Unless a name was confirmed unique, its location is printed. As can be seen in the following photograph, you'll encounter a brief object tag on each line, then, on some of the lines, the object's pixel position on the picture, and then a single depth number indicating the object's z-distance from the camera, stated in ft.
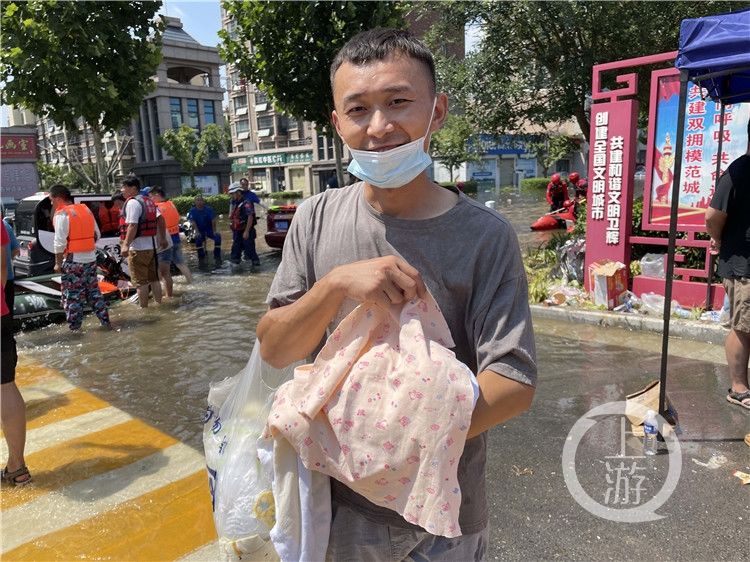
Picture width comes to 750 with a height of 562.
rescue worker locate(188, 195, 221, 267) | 41.29
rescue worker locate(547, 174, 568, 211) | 46.50
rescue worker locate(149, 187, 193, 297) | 31.45
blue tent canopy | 10.68
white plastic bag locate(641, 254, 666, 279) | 22.12
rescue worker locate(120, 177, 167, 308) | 27.32
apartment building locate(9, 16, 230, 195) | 149.48
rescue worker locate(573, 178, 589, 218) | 41.01
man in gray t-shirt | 4.30
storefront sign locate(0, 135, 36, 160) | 71.67
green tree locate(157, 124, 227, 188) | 138.51
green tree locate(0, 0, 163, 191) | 35.14
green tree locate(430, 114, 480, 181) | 126.87
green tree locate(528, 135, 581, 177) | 40.74
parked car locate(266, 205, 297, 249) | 43.39
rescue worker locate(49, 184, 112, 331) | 23.57
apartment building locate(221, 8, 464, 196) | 174.19
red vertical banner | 22.18
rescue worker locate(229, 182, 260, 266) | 39.42
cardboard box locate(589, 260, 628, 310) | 22.40
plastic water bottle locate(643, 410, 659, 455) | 11.98
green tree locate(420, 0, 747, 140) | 28.94
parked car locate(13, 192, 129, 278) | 31.32
